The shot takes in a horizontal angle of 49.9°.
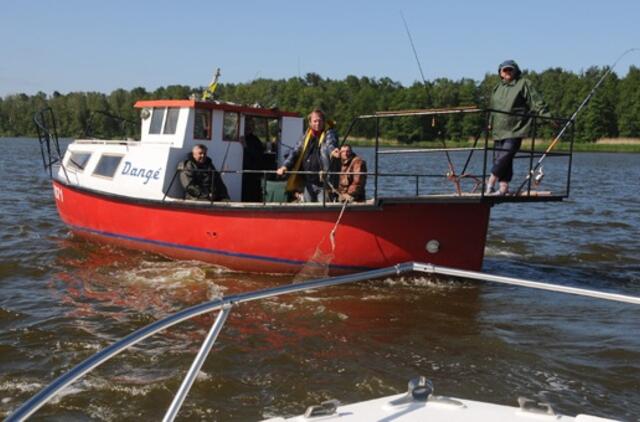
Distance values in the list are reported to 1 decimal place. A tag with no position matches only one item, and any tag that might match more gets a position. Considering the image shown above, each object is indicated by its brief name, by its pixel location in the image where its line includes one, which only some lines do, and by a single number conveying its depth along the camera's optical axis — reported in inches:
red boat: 368.2
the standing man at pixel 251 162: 477.4
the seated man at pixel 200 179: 426.9
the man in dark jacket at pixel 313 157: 398.9
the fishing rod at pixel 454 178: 349.4
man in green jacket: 346.0
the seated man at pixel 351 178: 377.4
